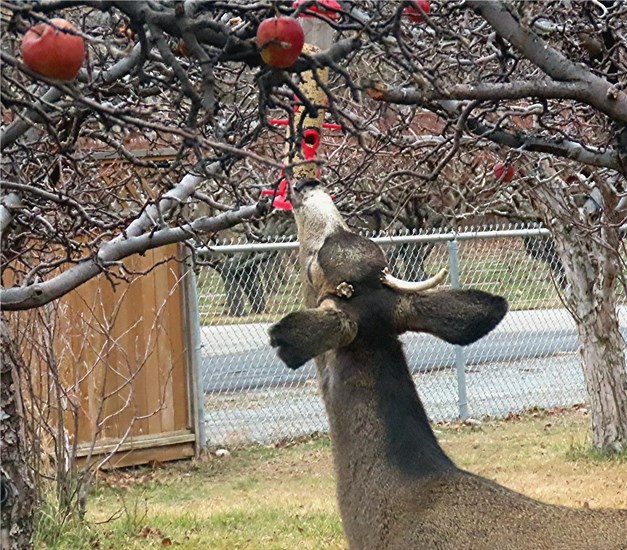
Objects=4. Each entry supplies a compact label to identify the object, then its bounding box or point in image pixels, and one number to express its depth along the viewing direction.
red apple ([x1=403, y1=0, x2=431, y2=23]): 7.20
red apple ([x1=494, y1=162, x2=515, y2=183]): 10.93
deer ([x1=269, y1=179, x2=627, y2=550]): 7.80
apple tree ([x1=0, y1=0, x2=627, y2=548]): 5.51
